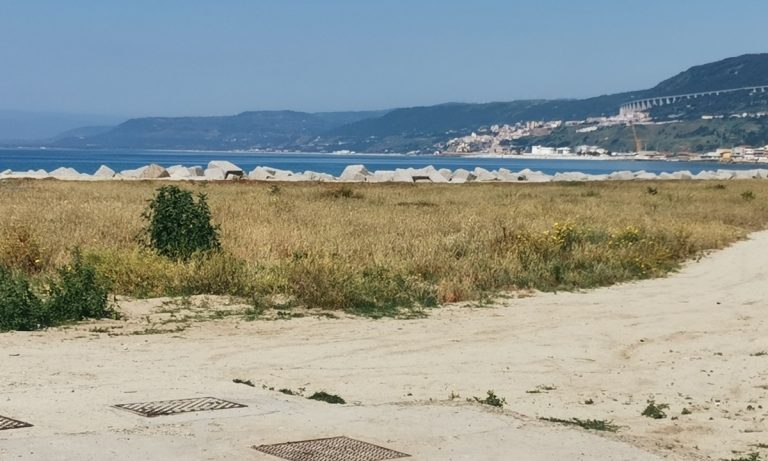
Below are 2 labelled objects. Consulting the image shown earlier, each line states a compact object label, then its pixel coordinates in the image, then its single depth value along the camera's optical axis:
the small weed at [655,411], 9.54
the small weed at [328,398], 9.41
